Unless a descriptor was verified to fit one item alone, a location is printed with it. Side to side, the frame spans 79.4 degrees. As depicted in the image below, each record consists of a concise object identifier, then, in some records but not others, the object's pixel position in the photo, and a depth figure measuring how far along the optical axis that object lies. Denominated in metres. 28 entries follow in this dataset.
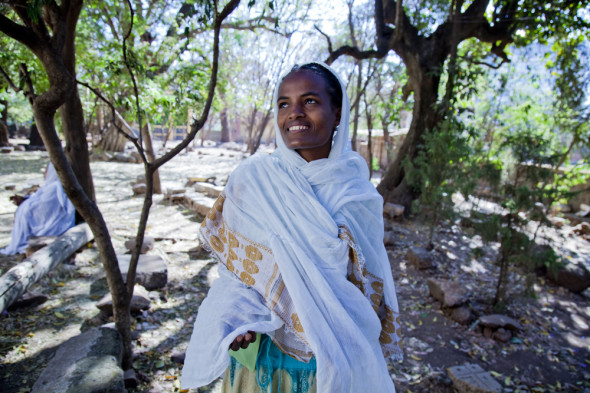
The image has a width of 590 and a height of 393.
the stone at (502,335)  3.87
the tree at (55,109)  2.12
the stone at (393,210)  8.27
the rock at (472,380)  2.90
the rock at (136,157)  17.60
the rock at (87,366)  2.11
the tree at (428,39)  6.92
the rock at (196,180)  11.93
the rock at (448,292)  4.30
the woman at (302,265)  1.27
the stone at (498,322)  3.95
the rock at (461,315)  4.18
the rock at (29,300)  3.73
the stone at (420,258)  5.73
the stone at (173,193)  9.05
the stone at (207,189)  9.52
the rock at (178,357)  3.13
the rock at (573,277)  5.32
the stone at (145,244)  5.46
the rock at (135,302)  3.64
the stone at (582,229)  8.95
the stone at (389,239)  6.60
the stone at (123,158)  17.42
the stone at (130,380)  2.70
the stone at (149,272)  4.27
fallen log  3.50
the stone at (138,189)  9.56
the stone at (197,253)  5.64
